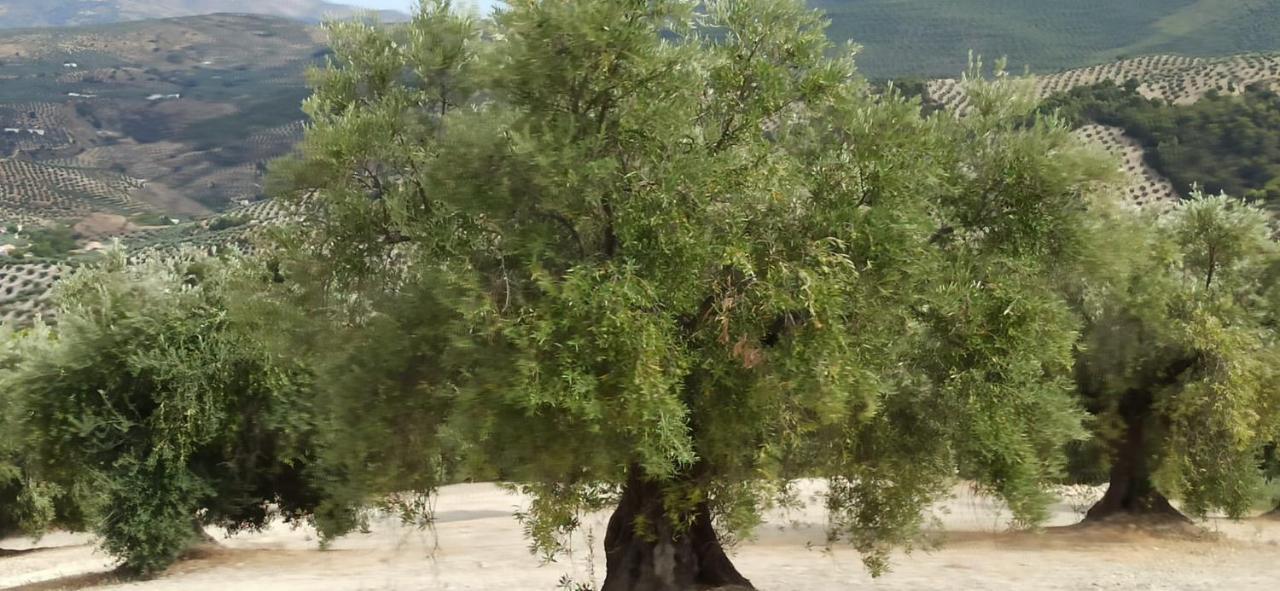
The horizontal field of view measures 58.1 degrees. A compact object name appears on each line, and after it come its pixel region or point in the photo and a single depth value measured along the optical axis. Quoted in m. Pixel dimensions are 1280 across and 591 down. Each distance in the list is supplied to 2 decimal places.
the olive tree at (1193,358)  22.08
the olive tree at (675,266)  12.38
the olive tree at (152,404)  23.36
